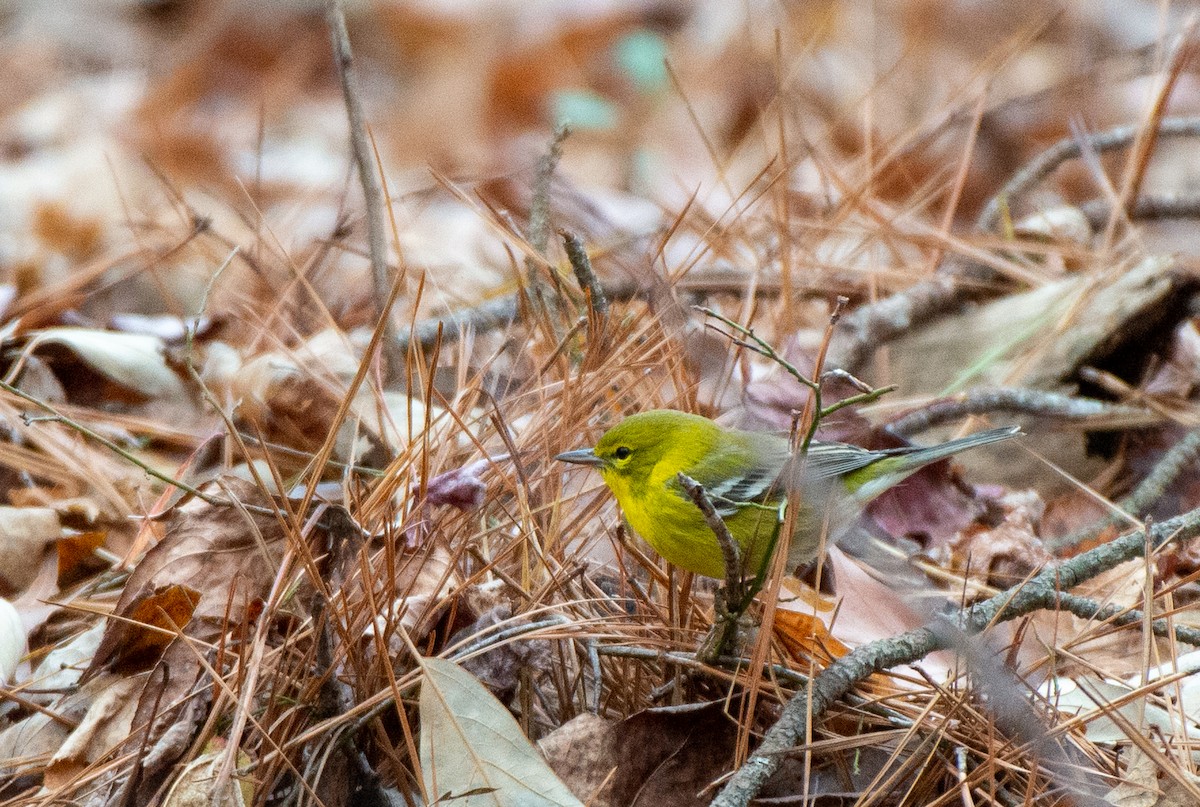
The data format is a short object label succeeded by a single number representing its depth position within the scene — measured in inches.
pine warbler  194.9
